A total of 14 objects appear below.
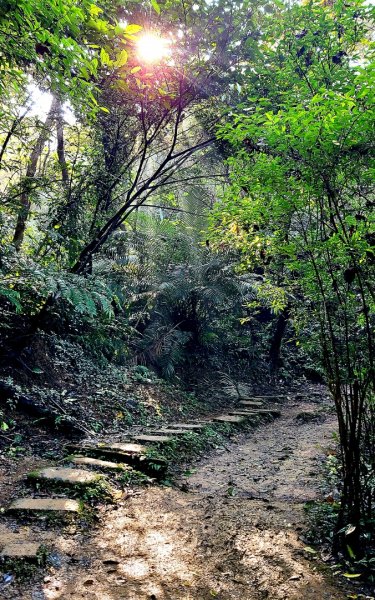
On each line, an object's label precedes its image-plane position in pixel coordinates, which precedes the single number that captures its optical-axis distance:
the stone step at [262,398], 8.91
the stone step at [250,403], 8.50
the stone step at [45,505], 2.90
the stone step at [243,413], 7.38
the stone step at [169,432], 5.15
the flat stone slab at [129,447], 4.16
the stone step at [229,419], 6.68
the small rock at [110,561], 2.47
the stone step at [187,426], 5.74
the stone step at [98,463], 3.81
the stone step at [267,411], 7.76
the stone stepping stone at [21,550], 2.29
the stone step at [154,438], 4.68
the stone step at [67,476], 3.34
